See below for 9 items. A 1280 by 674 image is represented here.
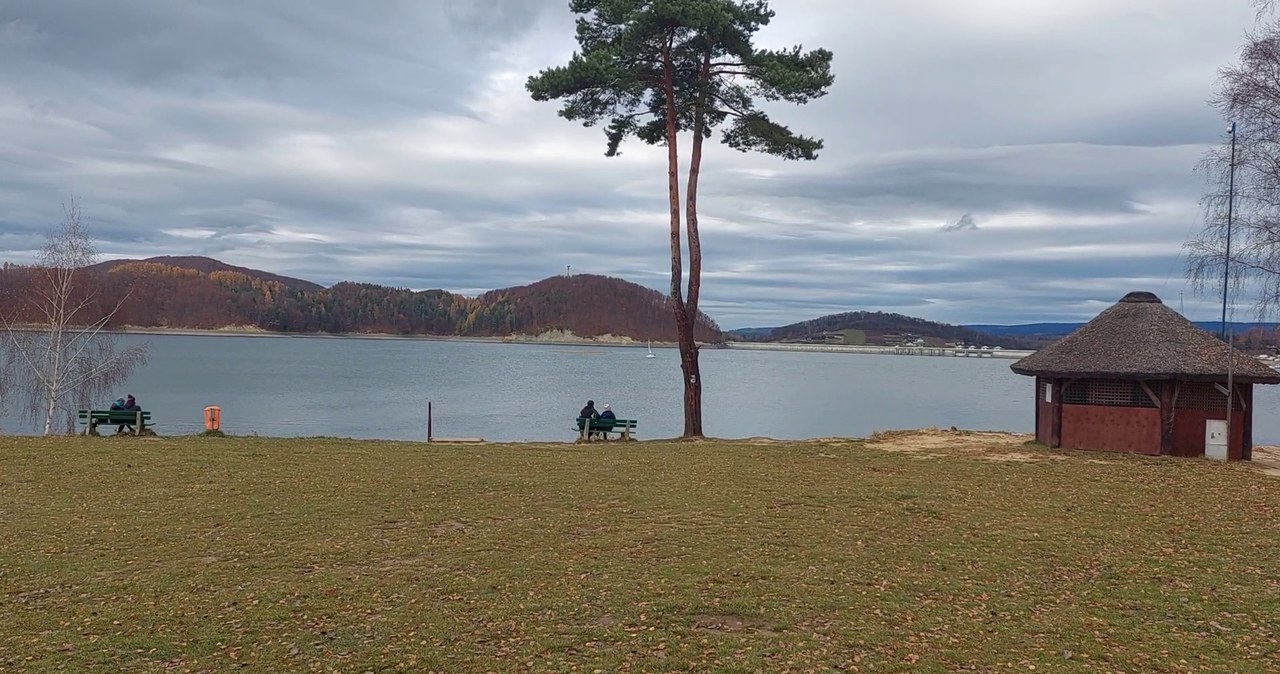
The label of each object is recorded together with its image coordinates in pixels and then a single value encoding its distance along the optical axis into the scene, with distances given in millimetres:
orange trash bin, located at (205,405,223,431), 20234
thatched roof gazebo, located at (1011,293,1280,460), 17344
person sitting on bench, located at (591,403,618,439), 21672
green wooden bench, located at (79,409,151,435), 19344
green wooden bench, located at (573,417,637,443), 21609
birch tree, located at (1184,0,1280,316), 16391
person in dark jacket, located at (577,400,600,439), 21625
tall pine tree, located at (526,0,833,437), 19375
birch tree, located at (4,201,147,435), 22828
